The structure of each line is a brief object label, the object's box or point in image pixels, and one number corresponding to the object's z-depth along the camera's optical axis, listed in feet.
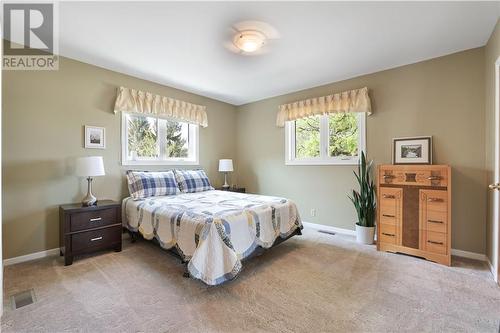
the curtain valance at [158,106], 11.21
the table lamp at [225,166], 15.05
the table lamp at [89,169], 8.98
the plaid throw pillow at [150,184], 10.76
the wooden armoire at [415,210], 8.48
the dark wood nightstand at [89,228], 8.41
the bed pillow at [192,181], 12.38
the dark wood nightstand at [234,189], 15.05
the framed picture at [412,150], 9.79
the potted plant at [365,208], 10.61
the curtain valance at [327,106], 11.21
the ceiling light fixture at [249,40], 7.77
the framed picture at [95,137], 10.25
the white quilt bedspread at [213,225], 6.71
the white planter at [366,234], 10.59
